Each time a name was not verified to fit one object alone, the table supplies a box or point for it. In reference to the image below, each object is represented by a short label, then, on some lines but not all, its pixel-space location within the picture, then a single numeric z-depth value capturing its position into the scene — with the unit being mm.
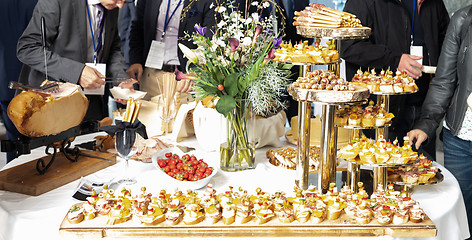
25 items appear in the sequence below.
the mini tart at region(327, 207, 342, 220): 3046
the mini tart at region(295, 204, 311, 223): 3033
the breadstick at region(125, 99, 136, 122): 3532
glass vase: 3445
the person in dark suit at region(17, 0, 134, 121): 4140
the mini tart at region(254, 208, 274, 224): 3022
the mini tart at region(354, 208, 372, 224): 3030
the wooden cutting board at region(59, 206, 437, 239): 2995
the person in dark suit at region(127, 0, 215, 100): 4705
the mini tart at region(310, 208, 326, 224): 3032
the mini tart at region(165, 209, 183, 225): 3019
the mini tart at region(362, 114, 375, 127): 3208
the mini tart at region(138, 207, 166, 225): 3013
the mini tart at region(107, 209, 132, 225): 3016
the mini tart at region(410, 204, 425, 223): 3036
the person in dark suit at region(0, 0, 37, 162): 4773
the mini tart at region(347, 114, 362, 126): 3210
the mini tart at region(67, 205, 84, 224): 3018
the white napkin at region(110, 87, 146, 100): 3788
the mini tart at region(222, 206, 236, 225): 3029
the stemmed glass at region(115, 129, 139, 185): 3308
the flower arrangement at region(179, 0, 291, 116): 3370
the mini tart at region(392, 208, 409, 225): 3035
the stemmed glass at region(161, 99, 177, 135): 3700
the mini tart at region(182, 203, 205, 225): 3019
